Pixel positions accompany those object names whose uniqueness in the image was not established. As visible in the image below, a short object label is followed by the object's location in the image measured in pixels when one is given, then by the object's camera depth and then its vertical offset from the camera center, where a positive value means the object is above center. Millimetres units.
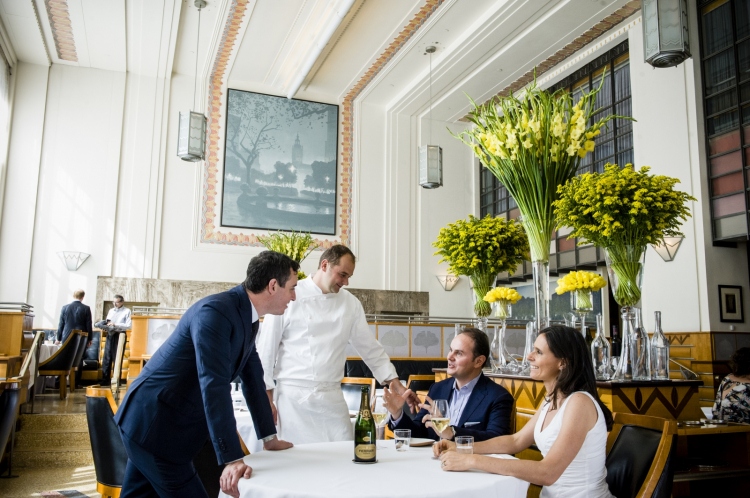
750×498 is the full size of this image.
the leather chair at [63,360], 6875 -509
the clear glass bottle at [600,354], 2996 -159
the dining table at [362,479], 1458 -415
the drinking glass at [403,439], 1965 -387
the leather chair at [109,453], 2451 -561
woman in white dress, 1706 -352
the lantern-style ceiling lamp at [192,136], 7531 +2285
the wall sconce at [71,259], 9656 +923
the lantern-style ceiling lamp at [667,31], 3564 +1754
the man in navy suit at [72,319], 8281 -34
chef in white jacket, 2777 -174
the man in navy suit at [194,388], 1698 -208
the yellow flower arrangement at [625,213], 2898 +543
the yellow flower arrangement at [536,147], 3164 +941
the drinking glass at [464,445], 1733 -357
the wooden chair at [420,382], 4105 -426
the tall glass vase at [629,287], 2947 +179
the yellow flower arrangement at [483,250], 3904 +472
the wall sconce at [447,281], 11719 +782
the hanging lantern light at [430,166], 8484 +2197
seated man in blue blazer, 2305 -311
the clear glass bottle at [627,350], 2906 -131
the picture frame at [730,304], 7930 +280
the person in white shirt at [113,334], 8891 -255
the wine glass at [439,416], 1925 -306
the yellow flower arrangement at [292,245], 8109 +999
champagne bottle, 1764 -344
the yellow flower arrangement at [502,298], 3754 +148
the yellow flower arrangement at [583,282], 3107 +214
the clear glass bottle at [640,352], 2910 -138
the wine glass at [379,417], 1932 -311
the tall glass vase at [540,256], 3270 +366
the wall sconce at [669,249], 8000 +1011
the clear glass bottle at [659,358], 2924 -166
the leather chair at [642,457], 1735 -414
